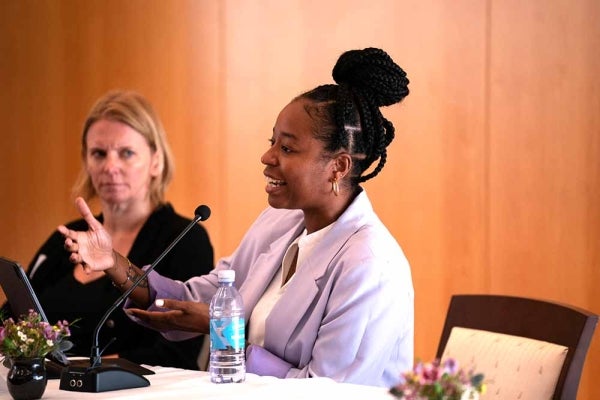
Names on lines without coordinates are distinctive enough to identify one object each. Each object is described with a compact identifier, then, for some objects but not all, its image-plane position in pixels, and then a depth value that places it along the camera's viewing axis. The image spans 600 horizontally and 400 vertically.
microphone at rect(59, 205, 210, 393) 4.22
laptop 4.57
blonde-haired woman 7.08
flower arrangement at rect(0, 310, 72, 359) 4.16
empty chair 4.62
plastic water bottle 4.39
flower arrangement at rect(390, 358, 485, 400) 2.87
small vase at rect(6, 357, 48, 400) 4.07
